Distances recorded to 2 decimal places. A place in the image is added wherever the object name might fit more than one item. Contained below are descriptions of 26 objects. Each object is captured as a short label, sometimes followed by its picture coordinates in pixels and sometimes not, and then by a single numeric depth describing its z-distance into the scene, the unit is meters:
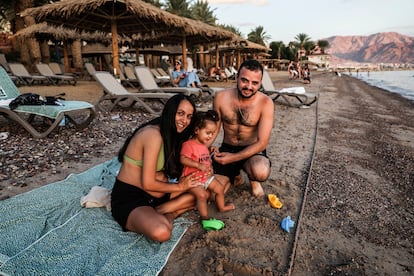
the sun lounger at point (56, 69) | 16.20
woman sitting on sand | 2.10
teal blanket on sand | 1.84
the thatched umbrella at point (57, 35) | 14.15
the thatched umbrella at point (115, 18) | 8.09
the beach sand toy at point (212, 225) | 2.34
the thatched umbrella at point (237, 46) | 19.50
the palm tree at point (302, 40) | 77.31
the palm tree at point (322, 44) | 88.31
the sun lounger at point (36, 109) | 4.60
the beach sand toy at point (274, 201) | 2.74
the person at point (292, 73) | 26.12
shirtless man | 2.87
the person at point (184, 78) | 9.76
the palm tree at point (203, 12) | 37.18
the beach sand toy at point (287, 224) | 2.36
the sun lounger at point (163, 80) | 13.05
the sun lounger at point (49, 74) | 13.88
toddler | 2.42
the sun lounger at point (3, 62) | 15.73
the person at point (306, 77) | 22.25
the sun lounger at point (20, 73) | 13.52
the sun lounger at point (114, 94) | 6.86
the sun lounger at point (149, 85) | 8.12
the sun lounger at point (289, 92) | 9.02
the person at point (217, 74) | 18.47
